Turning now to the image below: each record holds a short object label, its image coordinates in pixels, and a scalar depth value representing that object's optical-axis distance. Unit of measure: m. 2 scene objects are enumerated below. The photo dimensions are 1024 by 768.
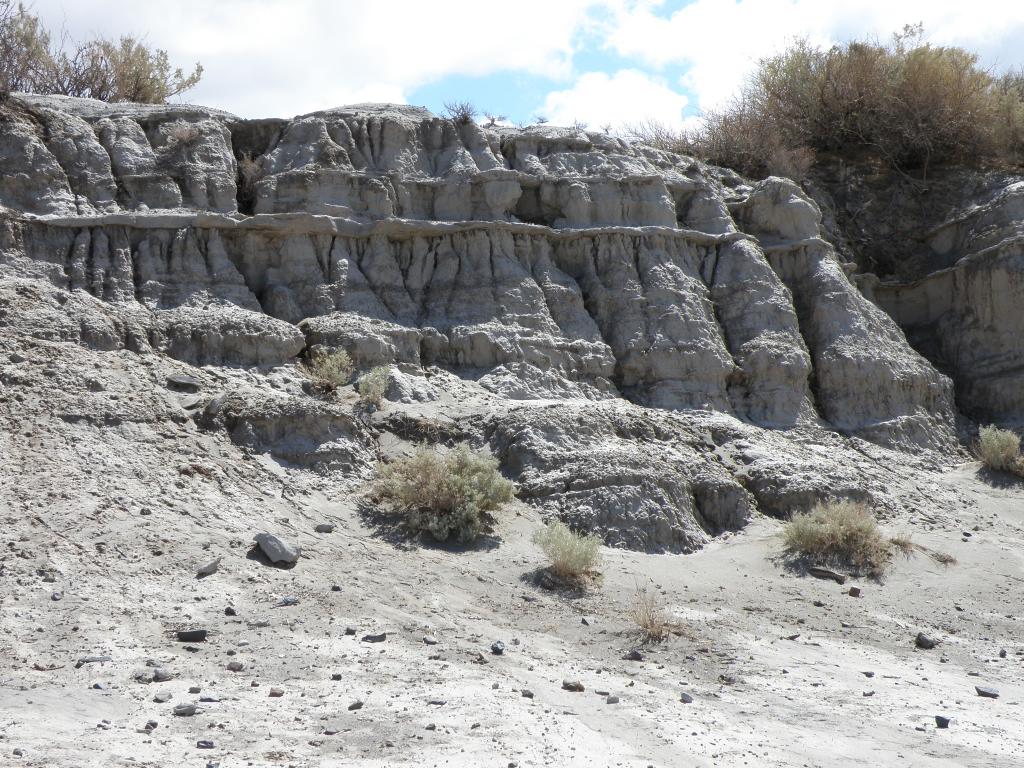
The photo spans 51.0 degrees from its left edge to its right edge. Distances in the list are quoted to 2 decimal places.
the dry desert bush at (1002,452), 13.62
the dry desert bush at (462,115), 14.41
